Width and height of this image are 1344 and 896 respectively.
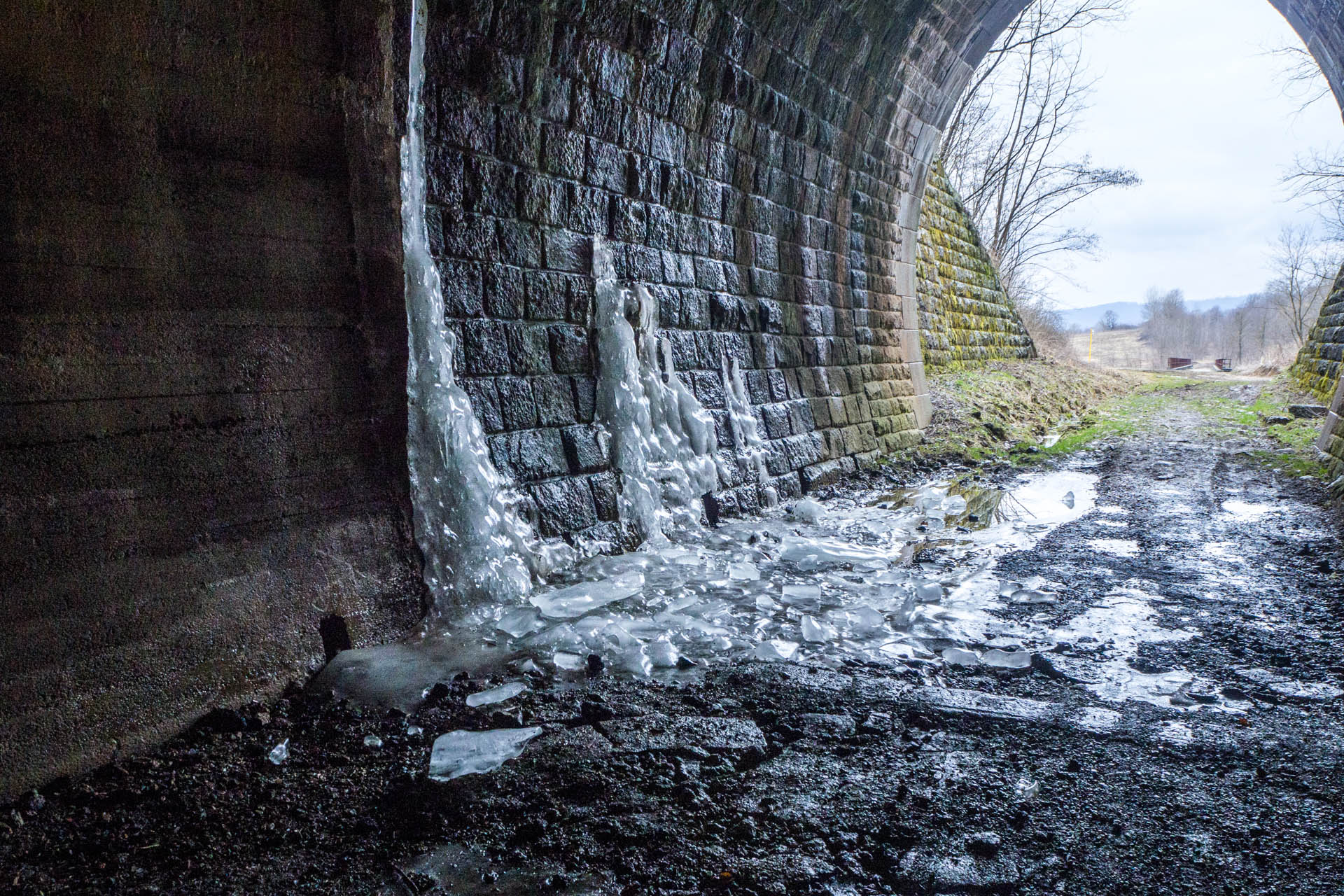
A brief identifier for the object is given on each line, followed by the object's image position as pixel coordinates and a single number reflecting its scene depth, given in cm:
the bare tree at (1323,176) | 2027
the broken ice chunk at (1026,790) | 234
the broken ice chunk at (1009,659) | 338
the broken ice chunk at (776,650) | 354
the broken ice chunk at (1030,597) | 425
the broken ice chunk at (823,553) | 512
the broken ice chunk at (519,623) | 382
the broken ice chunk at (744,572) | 478
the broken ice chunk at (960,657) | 341
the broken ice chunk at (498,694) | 308
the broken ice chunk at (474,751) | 257
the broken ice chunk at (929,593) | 429
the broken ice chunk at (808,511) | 650
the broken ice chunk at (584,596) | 407
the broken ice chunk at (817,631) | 376
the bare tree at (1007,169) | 2345
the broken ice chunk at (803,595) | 432
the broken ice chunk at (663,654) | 348
